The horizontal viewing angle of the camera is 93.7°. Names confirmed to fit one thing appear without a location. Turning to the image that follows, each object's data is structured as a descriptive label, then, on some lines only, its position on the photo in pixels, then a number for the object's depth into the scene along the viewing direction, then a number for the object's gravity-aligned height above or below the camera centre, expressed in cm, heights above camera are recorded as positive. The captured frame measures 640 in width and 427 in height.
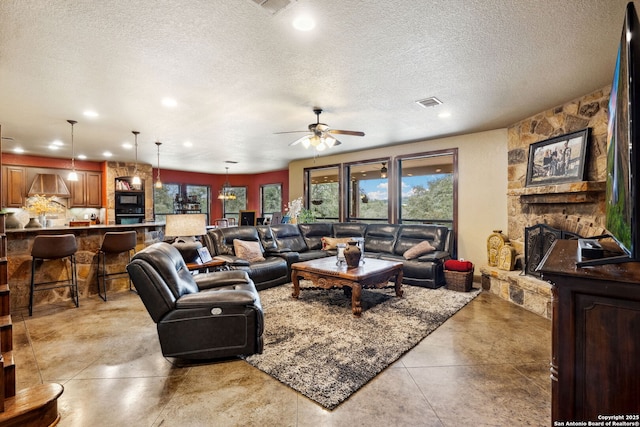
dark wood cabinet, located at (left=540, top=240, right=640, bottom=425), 101 -47
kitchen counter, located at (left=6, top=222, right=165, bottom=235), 371 -25
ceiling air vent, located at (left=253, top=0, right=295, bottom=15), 182 +127
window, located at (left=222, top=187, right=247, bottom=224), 1112 +26
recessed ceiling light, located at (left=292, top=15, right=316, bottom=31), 202 +130
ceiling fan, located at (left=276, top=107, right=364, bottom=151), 376 +96
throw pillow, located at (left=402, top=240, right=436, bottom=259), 502 -65
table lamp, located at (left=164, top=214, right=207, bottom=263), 347 -22
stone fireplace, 327 +20
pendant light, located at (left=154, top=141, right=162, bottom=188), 583 +60
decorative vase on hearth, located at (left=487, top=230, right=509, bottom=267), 461 -52
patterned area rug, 220 -121
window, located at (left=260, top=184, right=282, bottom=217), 1037 +45
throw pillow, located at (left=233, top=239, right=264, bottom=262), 476 -64
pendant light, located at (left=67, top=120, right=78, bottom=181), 433 +126
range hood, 679 +57
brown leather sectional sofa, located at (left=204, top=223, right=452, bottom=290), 466 -62
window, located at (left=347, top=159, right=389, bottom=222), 667 +46
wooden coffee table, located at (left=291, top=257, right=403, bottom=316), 352 -81
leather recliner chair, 228 -81
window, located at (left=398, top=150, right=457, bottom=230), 614 +45
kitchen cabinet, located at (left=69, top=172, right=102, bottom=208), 739 +51
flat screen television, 110 +27
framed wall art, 341 +65
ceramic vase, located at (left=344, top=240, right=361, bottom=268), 390 -59
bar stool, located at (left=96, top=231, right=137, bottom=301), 419 -51
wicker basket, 448 -104
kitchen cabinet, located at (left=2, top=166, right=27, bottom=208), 654 +55
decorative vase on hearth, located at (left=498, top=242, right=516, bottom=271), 435 -68
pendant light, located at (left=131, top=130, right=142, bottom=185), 588 +64
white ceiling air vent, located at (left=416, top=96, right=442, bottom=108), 354 +133
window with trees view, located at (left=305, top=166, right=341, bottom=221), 783 +51
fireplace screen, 389 -42
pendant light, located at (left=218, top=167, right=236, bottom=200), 996 +66
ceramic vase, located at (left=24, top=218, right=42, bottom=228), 423 -19
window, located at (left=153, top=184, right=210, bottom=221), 966 +35
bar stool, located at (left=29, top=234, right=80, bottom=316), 363 -52
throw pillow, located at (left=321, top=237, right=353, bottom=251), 593 -62
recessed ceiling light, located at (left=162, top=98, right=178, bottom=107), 349 +130
